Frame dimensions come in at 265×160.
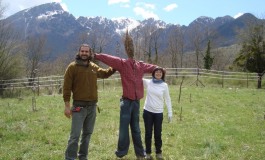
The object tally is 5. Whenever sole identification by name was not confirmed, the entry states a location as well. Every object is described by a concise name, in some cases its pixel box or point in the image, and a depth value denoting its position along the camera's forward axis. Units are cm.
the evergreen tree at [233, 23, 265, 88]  2370
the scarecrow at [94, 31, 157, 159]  475
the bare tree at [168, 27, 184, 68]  4330
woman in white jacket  496
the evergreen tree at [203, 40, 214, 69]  3566
